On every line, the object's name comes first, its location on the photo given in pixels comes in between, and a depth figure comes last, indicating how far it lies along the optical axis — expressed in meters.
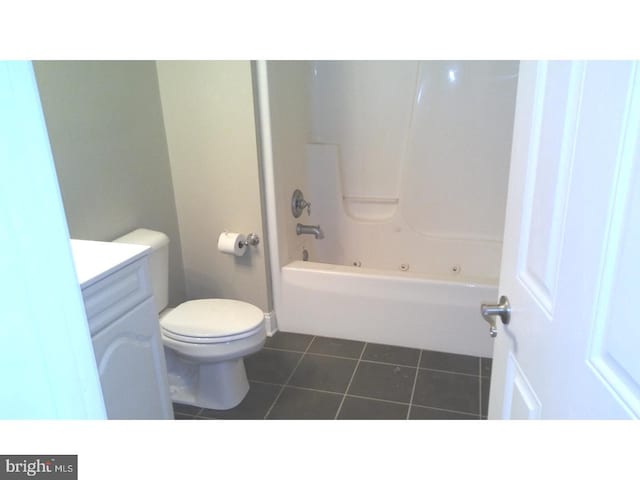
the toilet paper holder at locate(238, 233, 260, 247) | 2.42
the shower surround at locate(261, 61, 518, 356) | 2.36
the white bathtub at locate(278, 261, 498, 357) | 2.27
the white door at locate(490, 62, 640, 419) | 0.54
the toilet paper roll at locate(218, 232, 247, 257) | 2.37
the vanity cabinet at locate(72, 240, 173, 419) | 1.23
